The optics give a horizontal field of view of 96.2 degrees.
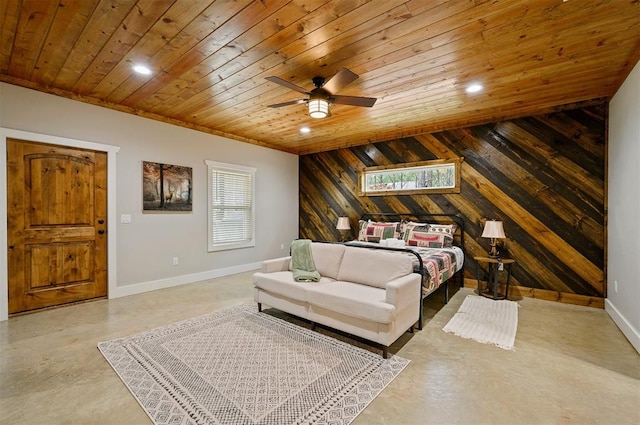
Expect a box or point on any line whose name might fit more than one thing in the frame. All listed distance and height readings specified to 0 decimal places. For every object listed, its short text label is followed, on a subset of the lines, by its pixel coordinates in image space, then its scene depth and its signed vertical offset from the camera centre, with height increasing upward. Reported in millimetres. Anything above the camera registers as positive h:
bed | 3348 -490
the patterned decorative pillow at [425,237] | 4543 -452
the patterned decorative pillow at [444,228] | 4633 -312
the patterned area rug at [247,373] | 1750 -1229
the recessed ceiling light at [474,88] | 3297 +1424
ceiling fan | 2667 +1120
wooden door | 3305 -187
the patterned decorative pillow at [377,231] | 5141 -407
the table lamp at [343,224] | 5941 -307
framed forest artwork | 4355 +357
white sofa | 2436 -810
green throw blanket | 3465 -610
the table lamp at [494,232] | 3986 -329
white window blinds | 5254 +63
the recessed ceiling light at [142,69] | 2943 +1465
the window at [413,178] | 4891 +581
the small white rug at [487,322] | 2795 -1254
